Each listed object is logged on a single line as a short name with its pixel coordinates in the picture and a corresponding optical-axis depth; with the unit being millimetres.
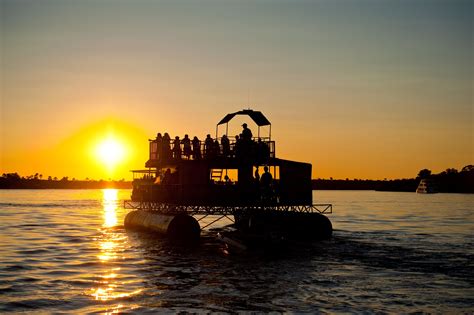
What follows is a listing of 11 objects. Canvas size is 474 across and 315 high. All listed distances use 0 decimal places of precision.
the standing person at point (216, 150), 46750
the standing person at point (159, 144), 50500
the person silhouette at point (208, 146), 46938
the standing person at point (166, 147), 49969
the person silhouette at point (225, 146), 46531
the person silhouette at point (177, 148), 48375
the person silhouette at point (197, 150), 47469
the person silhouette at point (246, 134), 46219
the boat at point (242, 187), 44188
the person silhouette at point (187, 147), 48200
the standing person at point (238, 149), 46219
